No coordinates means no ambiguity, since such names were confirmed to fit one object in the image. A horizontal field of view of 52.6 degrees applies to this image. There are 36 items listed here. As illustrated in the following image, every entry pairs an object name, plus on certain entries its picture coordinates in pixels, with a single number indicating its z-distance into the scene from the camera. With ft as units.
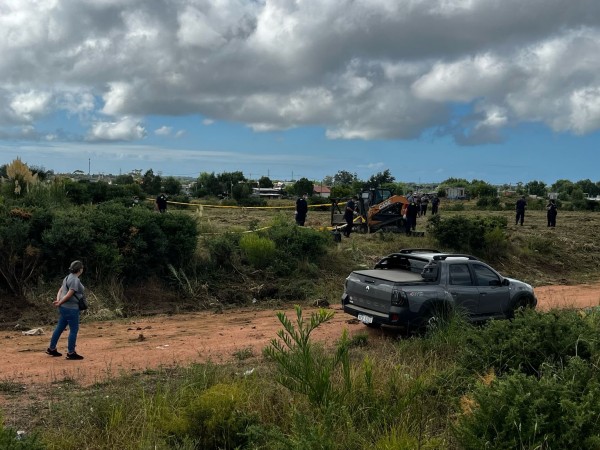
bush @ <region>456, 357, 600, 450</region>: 16.62
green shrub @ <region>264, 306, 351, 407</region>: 18.79
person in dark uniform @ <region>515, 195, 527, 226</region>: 117.82
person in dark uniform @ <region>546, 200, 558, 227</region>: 115.44
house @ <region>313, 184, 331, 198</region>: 297.57
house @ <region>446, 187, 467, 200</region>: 317.42
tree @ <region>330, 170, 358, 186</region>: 401.49
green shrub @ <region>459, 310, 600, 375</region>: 24.70
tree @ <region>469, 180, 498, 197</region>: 309.12
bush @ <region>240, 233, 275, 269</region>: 62.18
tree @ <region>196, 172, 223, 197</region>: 274.16
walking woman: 32.99
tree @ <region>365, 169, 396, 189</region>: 248.52
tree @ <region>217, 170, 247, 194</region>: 278.77
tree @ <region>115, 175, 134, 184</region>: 263.29
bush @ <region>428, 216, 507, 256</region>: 82.43
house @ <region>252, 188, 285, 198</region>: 311.06
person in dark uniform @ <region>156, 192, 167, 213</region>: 96.27
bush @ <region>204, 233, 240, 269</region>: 60.70
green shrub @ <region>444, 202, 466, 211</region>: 183.31
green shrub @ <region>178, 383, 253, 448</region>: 19.80
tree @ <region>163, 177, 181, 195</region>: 255.33
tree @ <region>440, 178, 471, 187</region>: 442.50
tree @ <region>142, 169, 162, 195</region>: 238.27
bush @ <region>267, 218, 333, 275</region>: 63.41
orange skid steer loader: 90.74
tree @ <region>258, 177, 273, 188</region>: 377.65
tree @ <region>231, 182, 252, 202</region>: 203.51
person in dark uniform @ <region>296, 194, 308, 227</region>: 89.20
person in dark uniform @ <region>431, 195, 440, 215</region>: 134.52
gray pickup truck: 36.42
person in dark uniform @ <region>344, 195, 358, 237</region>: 85.35
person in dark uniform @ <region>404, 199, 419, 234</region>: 88.28
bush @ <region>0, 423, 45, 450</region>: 15.42
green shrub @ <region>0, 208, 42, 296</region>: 47.65
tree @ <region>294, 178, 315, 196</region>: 289.37
